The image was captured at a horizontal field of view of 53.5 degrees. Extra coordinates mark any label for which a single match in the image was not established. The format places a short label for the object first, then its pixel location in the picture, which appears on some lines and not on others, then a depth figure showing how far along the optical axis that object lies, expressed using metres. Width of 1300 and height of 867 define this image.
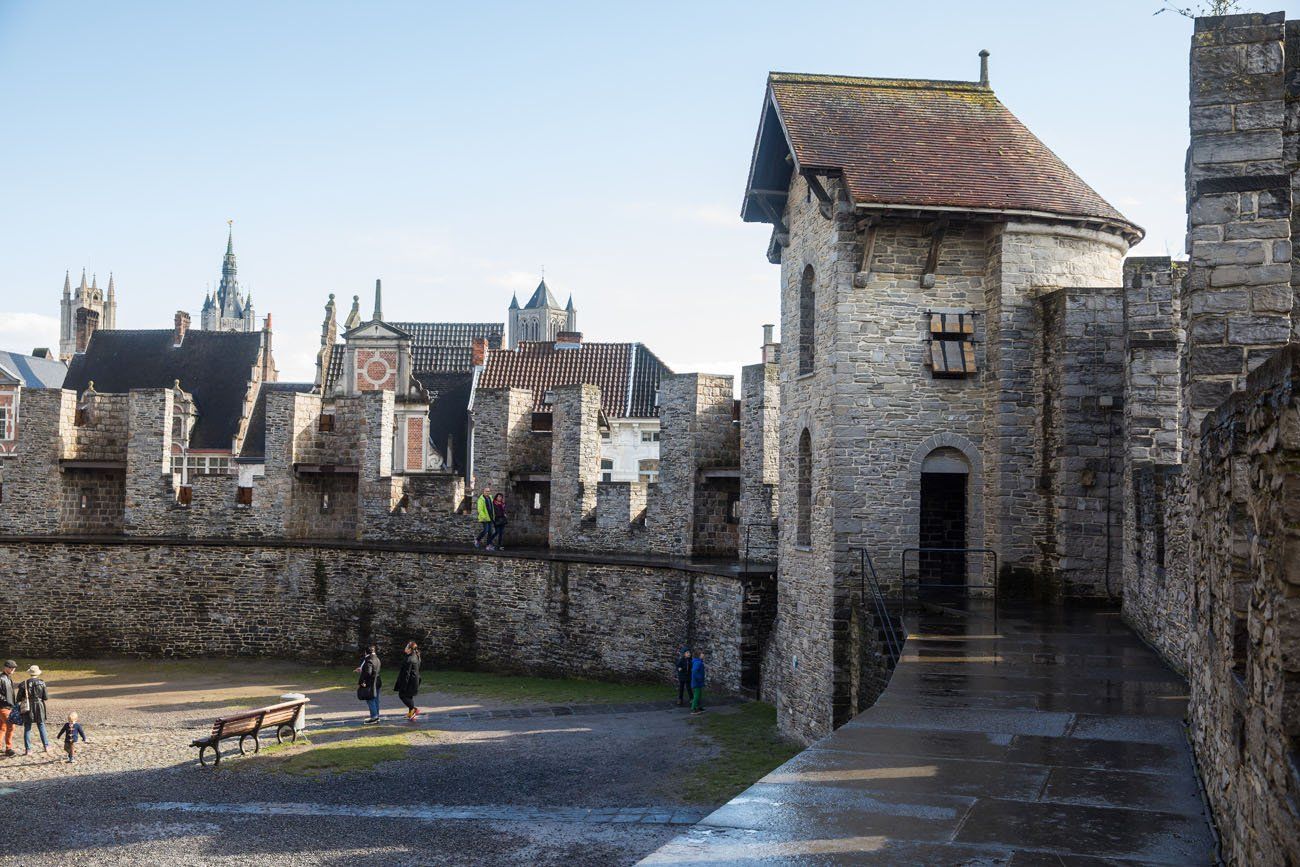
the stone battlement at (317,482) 24.75
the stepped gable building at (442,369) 41.78
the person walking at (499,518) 24.97
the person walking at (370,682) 17.94
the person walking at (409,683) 18.50
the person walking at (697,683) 18.67
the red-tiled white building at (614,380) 41.81
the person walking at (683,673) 19.31
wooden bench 15.66
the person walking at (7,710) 16.41
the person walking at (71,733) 16.05
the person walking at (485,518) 24.84
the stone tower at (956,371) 15.73
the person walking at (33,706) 16.58
